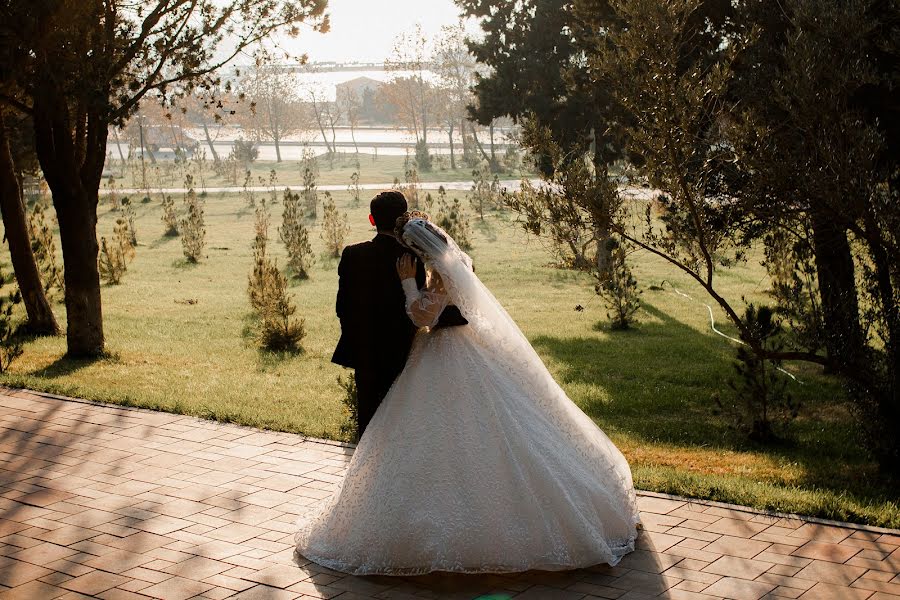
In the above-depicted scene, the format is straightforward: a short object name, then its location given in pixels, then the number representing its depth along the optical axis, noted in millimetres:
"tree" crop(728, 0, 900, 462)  6336
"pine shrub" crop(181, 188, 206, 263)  23475
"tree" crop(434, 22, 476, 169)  55531
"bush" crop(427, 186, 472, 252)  22603
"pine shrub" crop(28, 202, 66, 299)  17688
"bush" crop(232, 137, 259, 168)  63625
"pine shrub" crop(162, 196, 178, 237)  29281
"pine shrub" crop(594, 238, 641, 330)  15164
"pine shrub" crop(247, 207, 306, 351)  13781
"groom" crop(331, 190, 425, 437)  5645
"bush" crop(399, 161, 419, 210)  29822
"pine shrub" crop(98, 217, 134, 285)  20250
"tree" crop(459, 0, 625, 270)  19250
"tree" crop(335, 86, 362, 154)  83219
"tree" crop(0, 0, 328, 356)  10523
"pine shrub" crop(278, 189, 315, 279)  21359
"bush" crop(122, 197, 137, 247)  25512
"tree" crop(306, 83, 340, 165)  72925
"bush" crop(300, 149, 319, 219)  33625
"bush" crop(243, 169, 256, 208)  35250
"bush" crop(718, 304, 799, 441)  8484
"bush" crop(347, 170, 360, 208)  36125
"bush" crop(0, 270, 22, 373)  11520
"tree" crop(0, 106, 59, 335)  13742
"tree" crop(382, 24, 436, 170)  56875
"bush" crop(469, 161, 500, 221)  31938
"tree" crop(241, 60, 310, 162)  71250
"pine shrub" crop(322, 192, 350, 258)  24266
